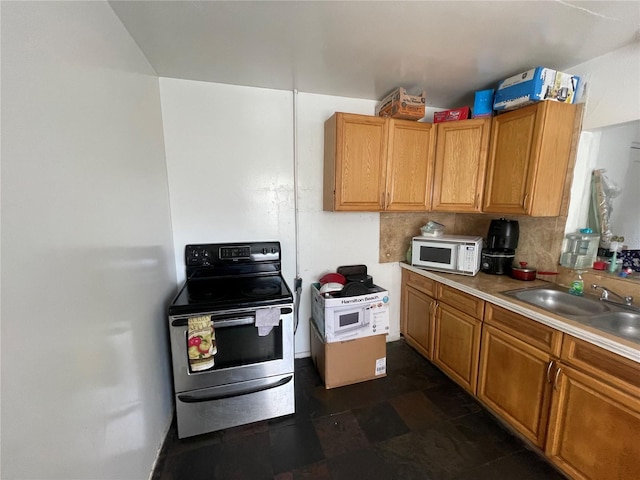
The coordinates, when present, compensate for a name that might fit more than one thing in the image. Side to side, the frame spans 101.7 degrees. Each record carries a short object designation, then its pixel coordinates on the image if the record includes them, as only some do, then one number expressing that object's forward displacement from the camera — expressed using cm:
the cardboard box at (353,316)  200
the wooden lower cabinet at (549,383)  115
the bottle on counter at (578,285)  172
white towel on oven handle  164
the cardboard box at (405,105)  202
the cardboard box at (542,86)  168
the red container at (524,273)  197
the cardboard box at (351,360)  205
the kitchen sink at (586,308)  139
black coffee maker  212
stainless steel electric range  157
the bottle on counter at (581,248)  177
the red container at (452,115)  217
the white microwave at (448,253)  211
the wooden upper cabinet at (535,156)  174
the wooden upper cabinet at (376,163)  206
